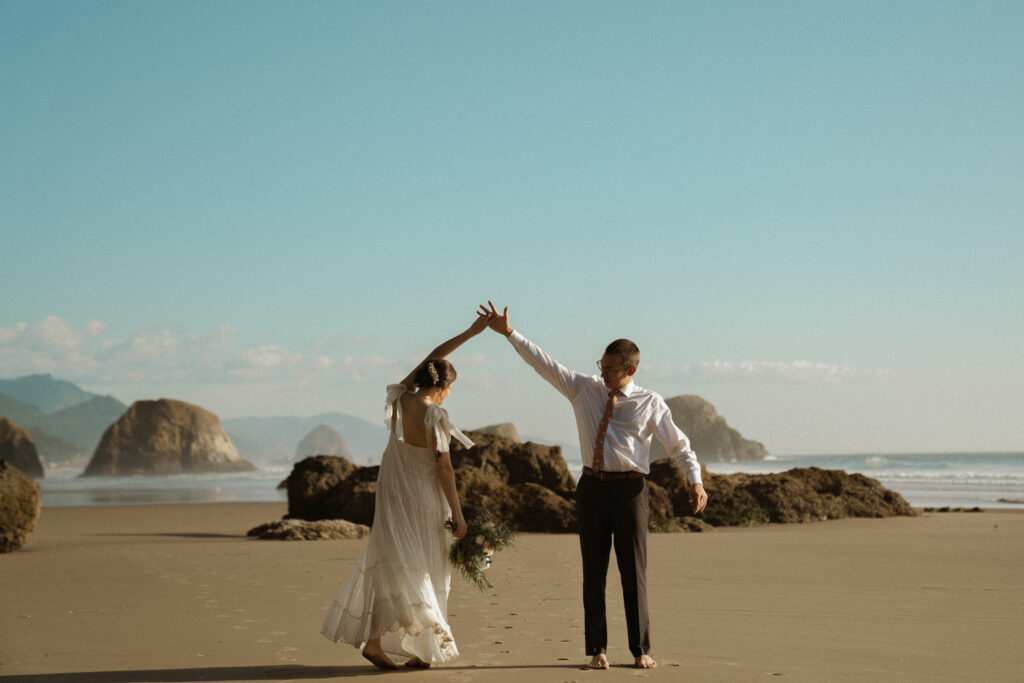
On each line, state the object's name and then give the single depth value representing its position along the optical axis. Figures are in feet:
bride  20.16
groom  19.40
